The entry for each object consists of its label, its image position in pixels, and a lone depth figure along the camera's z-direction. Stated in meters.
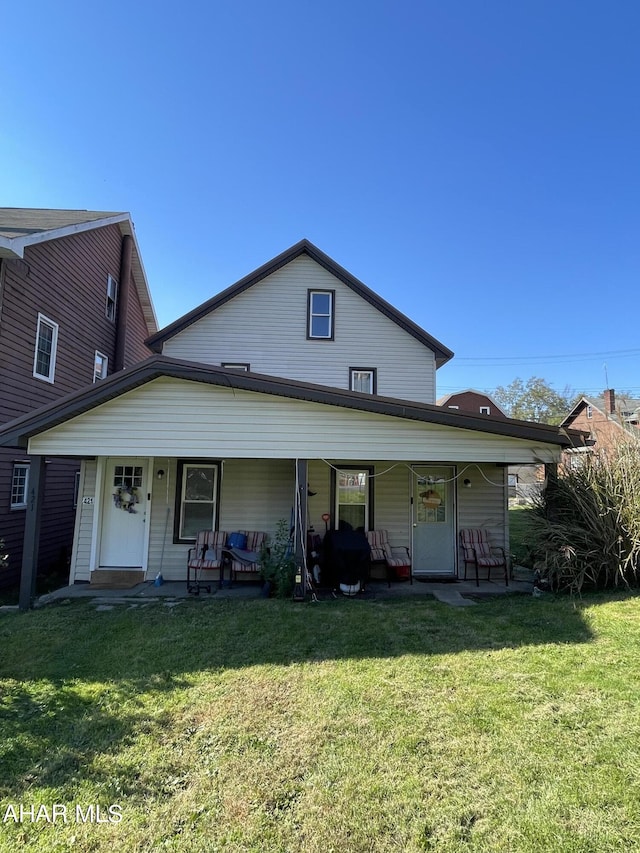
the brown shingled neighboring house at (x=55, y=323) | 8.78
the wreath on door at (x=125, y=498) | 8.46
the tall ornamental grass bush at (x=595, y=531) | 6.71
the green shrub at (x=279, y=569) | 7.00
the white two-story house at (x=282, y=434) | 6.77
